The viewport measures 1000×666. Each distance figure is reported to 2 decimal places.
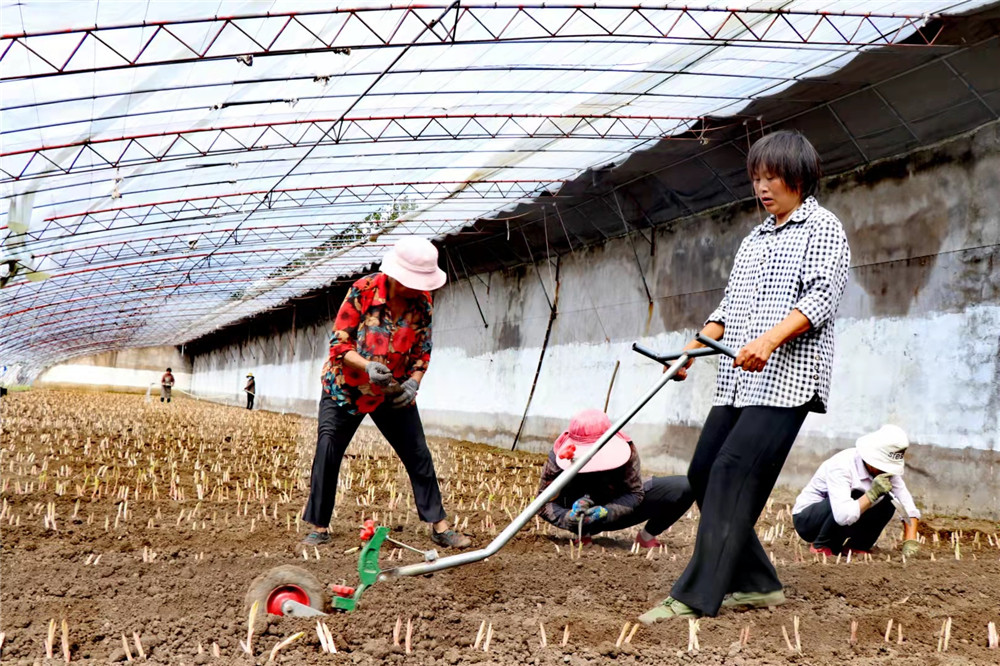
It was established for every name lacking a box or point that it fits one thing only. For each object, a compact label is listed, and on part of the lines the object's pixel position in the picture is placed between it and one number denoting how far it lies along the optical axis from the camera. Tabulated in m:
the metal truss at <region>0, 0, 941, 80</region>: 7.28
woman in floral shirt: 4.00
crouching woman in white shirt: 4.02
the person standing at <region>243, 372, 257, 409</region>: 29.23
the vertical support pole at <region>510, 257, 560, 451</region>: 14.28
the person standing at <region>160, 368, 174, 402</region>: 30.67
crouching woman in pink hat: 4.07
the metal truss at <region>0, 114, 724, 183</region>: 10.21
